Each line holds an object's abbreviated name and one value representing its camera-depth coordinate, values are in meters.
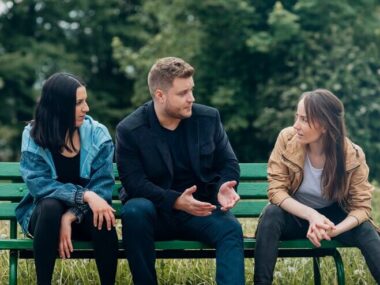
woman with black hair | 6.26
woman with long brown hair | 6.56
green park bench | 6.42
